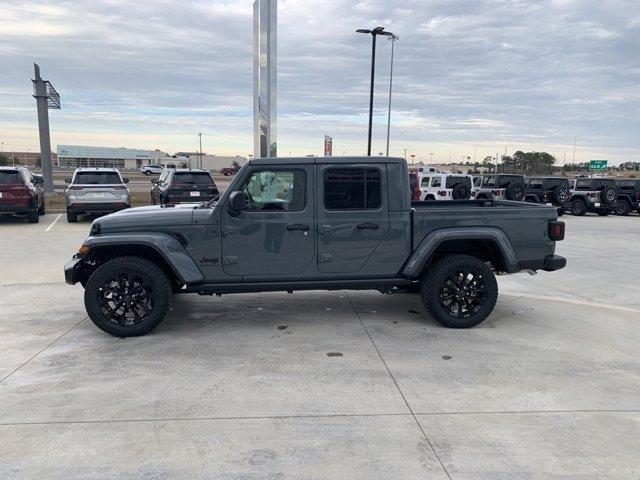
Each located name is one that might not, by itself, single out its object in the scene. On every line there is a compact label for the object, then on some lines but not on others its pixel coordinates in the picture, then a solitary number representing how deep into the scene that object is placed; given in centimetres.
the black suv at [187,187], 1502
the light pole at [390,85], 2774
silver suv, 1439
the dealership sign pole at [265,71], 1137
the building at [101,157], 11488
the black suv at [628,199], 2198
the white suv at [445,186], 2155
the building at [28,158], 12050
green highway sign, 5681
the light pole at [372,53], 2220
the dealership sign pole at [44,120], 2414
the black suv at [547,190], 2184
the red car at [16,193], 1385
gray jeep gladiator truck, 513
